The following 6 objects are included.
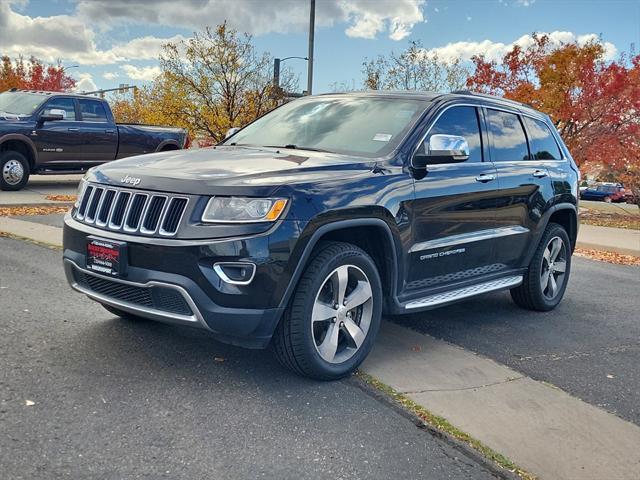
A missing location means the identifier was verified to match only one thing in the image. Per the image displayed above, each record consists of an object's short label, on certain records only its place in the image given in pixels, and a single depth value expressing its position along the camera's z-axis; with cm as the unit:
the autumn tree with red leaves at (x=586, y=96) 1959
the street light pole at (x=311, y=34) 1952
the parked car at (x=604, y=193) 5112
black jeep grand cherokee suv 361
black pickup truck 1347
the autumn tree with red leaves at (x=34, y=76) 3891
